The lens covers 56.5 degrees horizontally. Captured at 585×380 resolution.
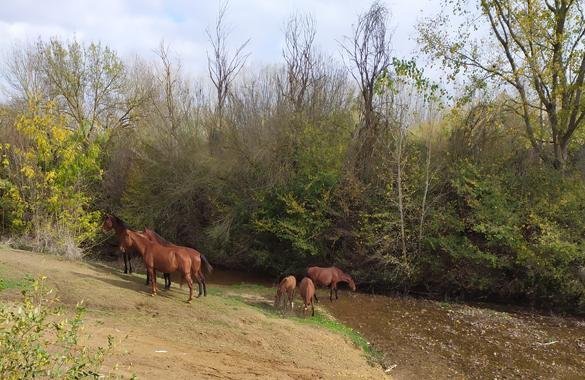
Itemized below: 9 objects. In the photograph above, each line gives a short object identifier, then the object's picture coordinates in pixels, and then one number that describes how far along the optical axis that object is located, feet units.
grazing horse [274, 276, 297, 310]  45.29
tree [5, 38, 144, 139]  103.76
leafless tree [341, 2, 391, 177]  71.38
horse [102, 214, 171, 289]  41.70
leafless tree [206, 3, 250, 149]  90.47
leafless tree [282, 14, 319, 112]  79.71
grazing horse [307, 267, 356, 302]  53.21
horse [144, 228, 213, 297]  40.52
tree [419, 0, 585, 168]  63.16
